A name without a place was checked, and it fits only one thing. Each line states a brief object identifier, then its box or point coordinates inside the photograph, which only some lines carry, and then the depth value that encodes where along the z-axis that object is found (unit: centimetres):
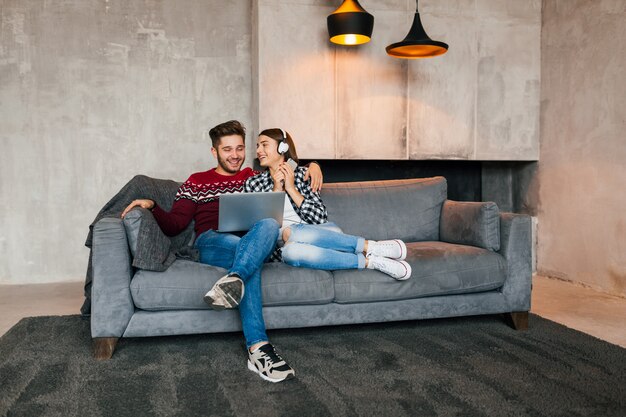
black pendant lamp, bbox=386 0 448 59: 372
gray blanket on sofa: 242
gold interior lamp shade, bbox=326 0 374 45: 383
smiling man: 214
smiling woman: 259
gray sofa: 240
